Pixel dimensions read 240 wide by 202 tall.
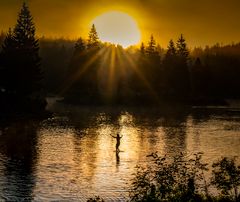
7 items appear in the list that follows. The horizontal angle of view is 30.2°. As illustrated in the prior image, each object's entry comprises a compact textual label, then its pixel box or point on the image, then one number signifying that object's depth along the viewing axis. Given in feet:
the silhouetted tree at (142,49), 434.71
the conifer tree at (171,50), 423.52
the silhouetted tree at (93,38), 411.79
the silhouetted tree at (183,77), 414.41
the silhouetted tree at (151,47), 431.39
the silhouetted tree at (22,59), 242.99
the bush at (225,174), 65.57
